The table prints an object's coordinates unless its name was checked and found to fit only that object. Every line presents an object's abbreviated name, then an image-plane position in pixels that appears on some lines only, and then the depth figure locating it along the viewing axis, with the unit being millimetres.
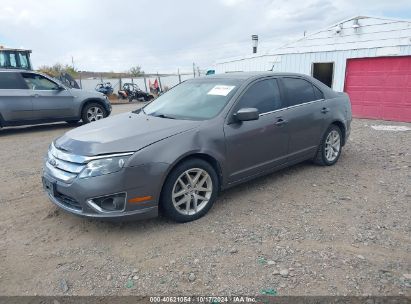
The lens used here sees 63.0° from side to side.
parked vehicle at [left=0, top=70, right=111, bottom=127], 8836
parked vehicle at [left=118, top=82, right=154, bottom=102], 24916
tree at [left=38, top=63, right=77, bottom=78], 40734
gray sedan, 3186
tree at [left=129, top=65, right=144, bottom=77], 53156
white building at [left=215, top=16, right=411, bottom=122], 10625
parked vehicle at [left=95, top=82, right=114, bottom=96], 25875
